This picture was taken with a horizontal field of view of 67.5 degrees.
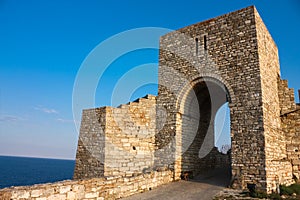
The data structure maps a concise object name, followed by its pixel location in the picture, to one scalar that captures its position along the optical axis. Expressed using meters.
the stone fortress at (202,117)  8.40
